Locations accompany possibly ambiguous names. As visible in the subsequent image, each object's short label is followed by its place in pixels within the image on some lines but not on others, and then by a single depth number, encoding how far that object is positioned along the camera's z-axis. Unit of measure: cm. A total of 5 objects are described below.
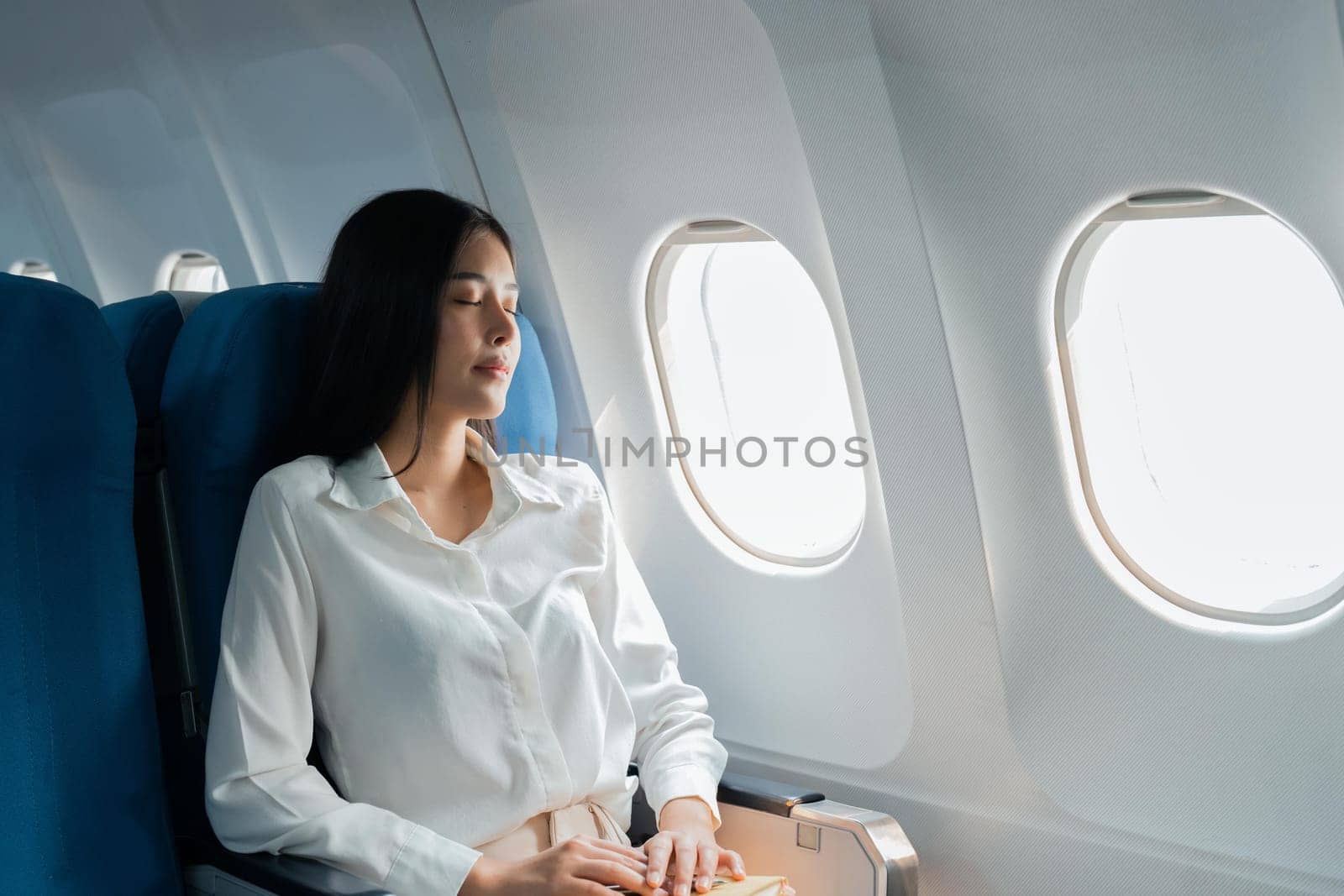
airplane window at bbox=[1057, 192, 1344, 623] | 236
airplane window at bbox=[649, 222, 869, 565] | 316
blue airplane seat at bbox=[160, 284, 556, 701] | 204
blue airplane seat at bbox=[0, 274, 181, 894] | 180
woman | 188
